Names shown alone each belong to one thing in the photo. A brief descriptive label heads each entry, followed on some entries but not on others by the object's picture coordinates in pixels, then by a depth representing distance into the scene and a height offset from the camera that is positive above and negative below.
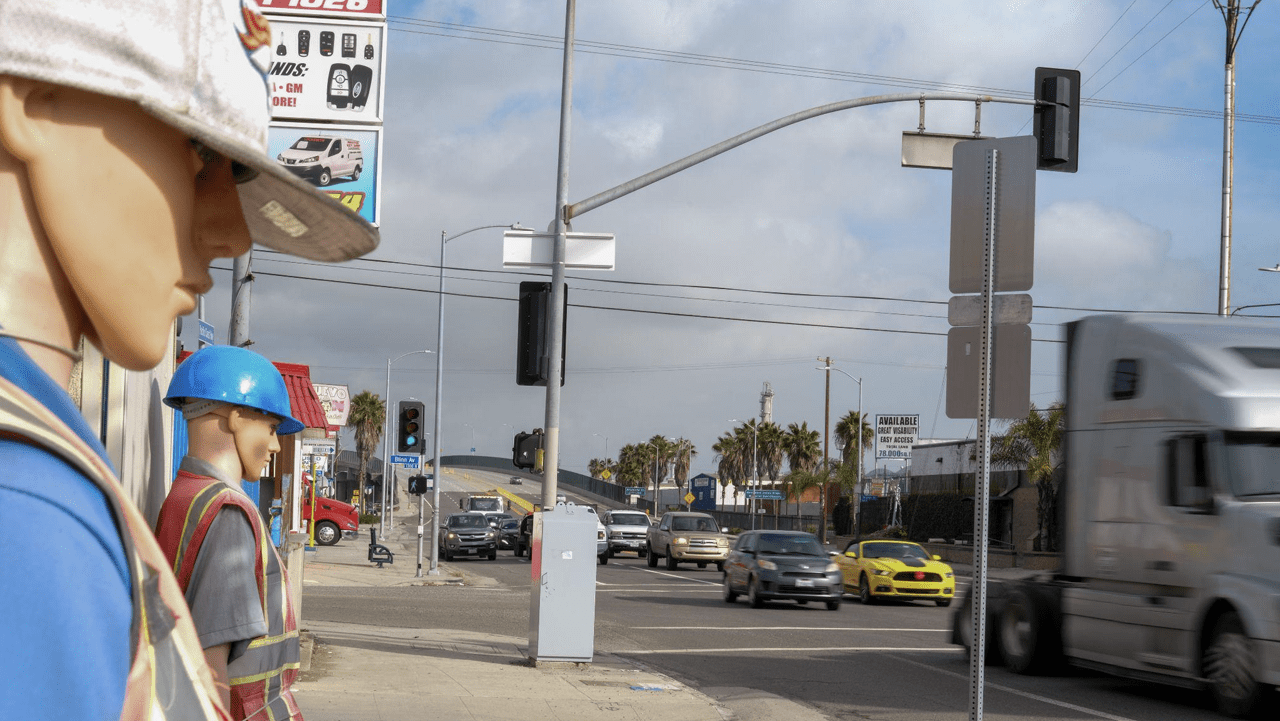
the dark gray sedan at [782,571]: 24.08 -2.07
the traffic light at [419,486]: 36.42 -1.06
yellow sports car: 25.92 -2.18
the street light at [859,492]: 57.41 -1.23
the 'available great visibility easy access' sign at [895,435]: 54.12 +1.36
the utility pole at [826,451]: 61.66 +0.65
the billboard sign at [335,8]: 9.13 +3.14
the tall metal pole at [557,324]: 15.12 +1.53
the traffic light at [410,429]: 27.73 +0.43
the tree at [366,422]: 95.38 +1.91
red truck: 48.66 -2.79
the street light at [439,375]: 36.75 +2.14
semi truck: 11.10 -0.31
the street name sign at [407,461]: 35.16 -0.35
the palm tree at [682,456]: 130.25 +0.27
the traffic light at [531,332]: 14.85 +1.41
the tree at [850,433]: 79.12 +2.01
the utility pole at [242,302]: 9.04 +0.99
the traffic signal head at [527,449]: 16.47 +0.05
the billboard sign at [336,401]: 35.22 +1.26
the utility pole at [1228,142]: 25.59 +7.04
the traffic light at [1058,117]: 14.32 +4.01
